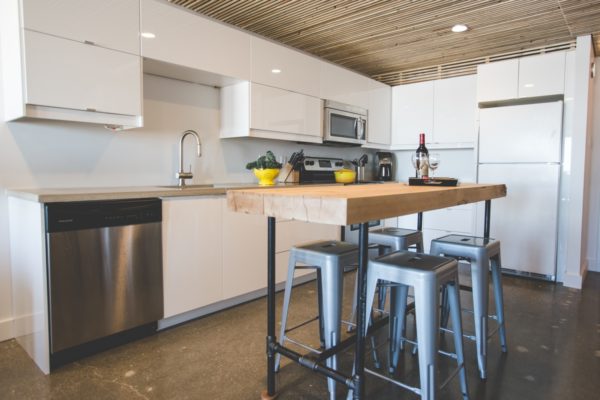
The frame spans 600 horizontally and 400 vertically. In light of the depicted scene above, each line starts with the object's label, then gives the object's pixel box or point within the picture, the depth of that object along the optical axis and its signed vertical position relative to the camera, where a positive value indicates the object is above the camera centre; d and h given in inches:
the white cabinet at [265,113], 121.9 +20.9
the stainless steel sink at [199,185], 115.4 -3.6
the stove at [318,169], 154.9 +2.3
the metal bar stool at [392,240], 89.0 -15.5
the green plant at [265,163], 128.0 +3.8
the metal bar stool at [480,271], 75.9 -20.1
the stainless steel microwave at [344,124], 151.6 +21.2
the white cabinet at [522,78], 138.0 +37.1
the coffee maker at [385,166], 190.5 +4.5
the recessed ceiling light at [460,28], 123.6 +48.6
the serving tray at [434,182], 78.3 -1.4
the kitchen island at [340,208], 45.4 -4.5
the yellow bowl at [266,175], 128.3 -0.2
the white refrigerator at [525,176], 138.8 -0.2
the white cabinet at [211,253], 94.7 -22.0
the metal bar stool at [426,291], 58.0 -19.2
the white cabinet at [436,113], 163.5 +28.2
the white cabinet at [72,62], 77.4 +24.2
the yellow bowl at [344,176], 161.3 -0.5
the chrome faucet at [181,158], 114.6 +4.9
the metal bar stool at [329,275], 67.3 -18.5
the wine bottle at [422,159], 84.8 +3.6
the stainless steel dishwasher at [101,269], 75.5 -20.6
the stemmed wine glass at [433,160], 84.7 +3.4
